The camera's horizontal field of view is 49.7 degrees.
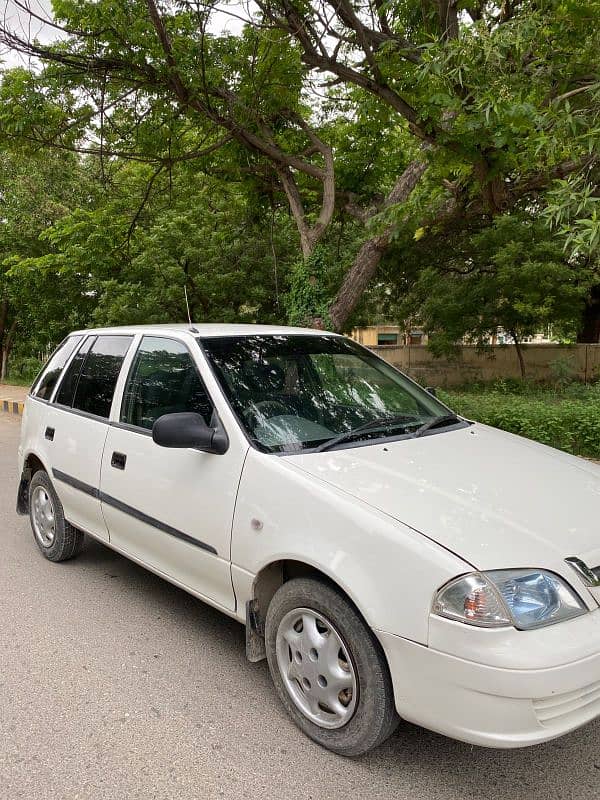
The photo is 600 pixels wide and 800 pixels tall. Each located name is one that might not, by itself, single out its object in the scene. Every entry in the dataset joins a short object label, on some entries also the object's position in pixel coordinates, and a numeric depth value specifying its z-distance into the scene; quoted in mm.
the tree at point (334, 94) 5438
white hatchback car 2172
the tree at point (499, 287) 13922
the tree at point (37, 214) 16828
